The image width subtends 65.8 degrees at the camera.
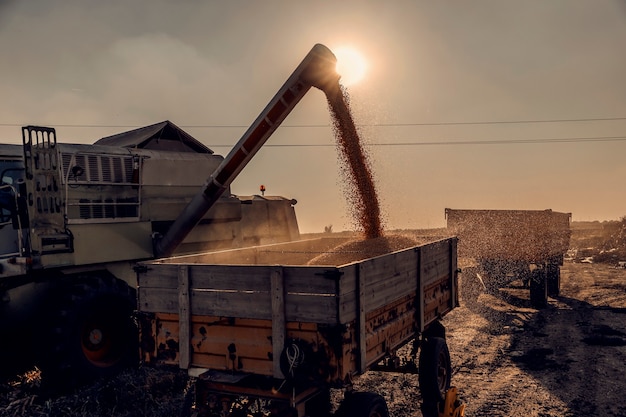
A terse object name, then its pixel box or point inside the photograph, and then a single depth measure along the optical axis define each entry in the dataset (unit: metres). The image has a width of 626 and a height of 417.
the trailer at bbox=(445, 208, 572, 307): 13.68
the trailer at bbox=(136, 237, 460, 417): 3.85
